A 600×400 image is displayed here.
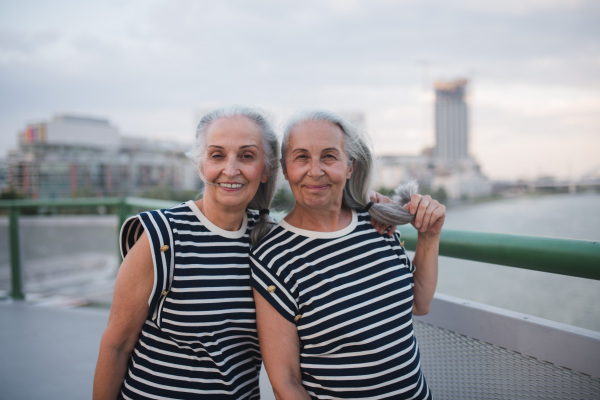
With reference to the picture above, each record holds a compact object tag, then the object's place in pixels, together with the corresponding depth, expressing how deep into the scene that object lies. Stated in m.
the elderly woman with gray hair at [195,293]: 1.19
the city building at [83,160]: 58.62
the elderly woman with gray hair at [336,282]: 1.17
